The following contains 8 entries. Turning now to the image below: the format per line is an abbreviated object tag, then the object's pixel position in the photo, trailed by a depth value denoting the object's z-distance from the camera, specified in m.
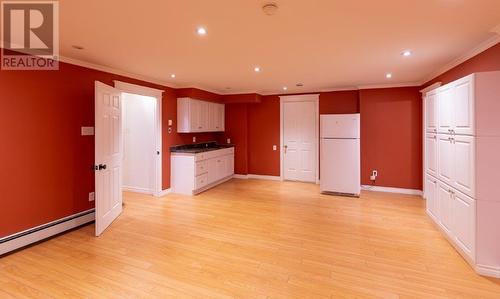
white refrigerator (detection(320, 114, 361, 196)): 5.22
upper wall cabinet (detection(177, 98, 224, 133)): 5.73
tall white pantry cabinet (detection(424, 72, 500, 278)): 2.40
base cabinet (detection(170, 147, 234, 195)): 5.44
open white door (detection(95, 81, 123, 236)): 3.37
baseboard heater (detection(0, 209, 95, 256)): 2.86
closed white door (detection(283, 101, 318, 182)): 6.66
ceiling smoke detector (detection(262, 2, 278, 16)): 2.04
